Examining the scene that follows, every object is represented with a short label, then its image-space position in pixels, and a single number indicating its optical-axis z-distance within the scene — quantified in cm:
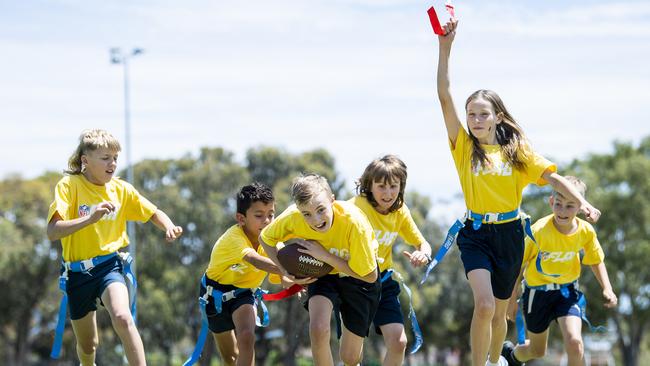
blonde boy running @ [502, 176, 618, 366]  2077
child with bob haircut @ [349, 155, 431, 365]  1767
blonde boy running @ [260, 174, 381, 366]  1549
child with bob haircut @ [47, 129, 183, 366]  1734
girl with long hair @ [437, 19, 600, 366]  1655
